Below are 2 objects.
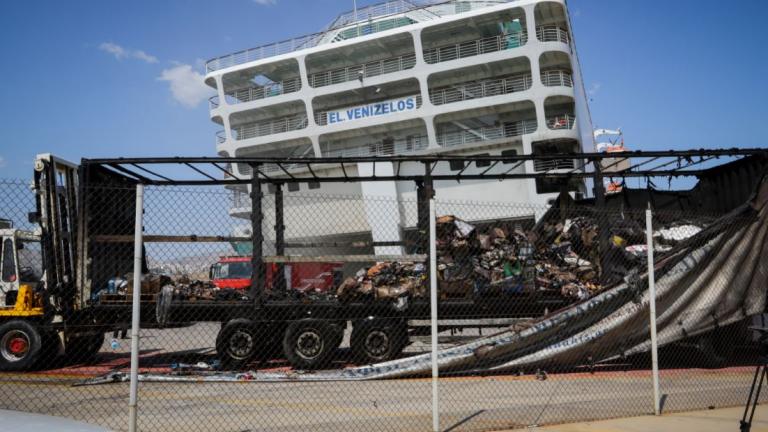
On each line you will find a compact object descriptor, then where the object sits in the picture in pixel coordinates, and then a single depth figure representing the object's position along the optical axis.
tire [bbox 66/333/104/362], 9.80
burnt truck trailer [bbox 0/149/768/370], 8.75
